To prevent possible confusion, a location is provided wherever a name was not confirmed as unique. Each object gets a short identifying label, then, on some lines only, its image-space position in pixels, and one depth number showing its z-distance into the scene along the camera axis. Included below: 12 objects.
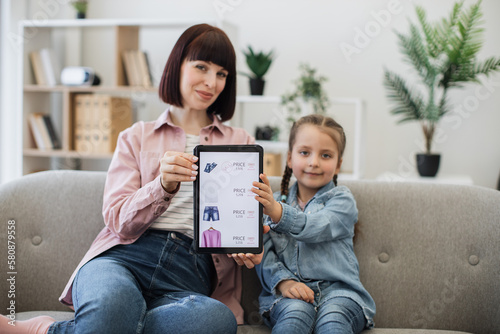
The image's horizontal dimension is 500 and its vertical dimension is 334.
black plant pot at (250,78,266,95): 3.40
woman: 1.21
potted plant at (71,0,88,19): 3.83
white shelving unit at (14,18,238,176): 3.53
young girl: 1.28
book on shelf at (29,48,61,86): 3.69
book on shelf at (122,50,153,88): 3.58
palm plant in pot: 3.00
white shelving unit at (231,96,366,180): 3.22
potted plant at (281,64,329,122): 3.20
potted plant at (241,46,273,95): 3.38
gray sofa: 1.45
